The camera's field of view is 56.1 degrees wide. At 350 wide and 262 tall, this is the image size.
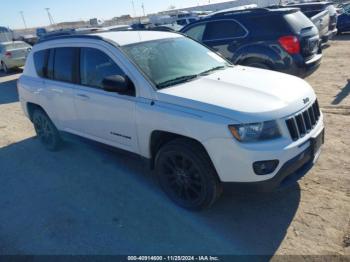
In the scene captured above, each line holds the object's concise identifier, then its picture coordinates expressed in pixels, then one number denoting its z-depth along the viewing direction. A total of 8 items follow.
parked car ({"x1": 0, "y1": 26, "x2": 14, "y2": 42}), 47.01
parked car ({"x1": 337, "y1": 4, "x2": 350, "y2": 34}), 16.92
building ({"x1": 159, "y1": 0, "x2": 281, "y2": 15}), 56.74
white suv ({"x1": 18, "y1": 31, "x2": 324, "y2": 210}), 3.04
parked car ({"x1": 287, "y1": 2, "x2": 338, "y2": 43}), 10.26
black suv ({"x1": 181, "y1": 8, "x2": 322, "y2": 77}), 6.71
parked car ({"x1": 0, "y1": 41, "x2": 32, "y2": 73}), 16.17
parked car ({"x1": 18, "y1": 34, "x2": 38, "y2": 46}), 25.86
